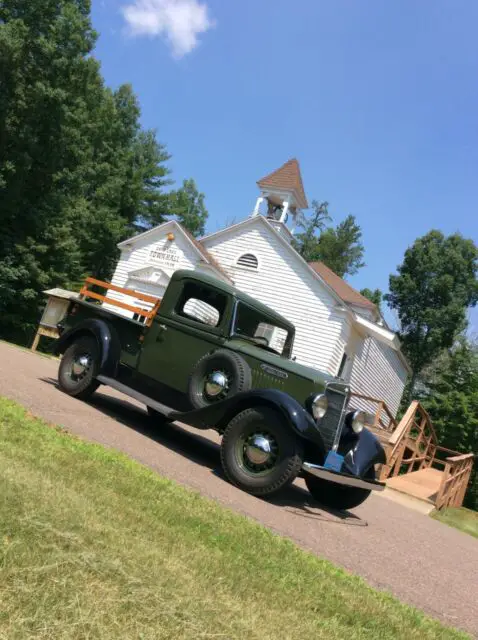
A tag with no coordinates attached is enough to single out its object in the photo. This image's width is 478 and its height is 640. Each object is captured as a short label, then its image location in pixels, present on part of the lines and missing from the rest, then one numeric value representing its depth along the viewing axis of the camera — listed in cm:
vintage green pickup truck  583
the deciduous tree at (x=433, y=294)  3869
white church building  1927
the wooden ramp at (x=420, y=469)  1111
